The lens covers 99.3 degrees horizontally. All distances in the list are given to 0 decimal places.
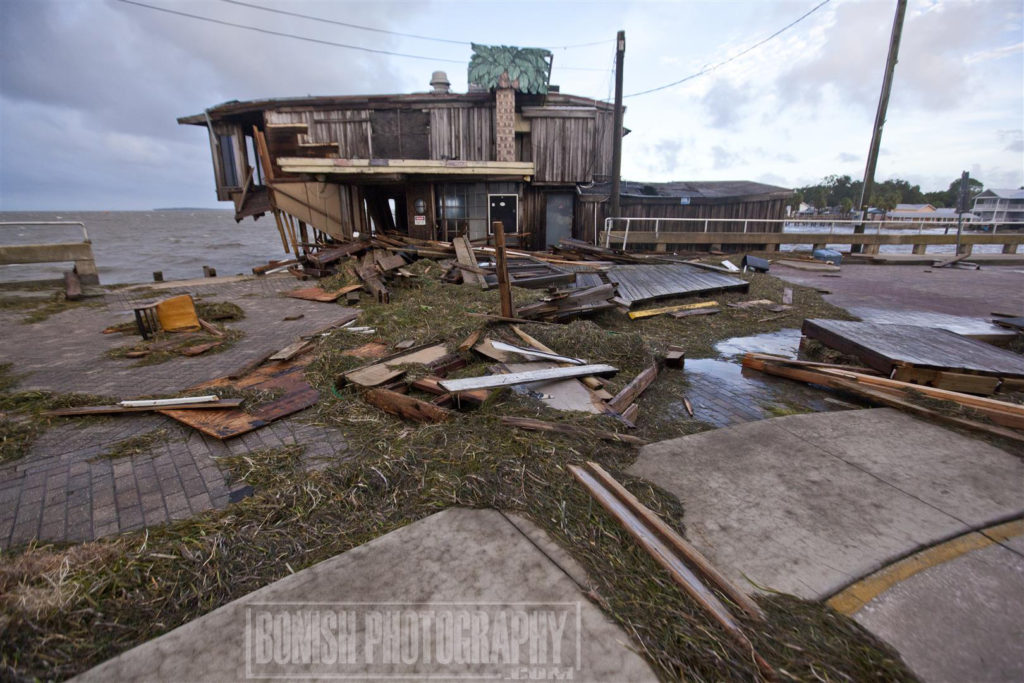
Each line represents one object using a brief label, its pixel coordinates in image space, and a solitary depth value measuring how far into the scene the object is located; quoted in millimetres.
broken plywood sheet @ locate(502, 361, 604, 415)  4082
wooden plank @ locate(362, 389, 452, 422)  3902
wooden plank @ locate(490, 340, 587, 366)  4965
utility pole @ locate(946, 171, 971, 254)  15327
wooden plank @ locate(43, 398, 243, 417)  4215
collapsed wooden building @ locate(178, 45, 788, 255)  16375
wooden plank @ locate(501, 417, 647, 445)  3551
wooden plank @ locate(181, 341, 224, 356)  6305
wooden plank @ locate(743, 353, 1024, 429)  3846
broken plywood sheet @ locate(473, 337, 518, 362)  4977
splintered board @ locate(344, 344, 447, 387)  4734
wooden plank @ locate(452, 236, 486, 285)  10773
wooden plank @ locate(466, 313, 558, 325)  6086
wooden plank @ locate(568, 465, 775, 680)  1914
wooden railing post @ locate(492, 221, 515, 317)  5781
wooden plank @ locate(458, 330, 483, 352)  5410
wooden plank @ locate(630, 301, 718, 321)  8419
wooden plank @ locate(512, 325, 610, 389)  4555
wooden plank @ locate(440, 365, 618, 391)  4109
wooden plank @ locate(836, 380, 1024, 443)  3680
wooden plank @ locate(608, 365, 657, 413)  4258
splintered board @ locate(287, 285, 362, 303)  10445
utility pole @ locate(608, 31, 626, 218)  15703
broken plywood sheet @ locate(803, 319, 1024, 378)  4758
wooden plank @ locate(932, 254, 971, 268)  16125
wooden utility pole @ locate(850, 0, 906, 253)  16000
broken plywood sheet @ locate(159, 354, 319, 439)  3951
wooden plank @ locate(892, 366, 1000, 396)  4609
